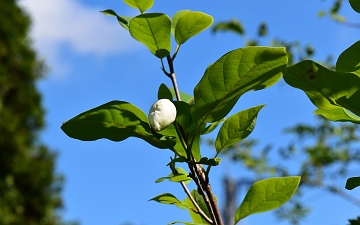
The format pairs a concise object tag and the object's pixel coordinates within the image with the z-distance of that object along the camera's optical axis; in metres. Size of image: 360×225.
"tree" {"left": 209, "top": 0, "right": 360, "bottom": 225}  6.46
